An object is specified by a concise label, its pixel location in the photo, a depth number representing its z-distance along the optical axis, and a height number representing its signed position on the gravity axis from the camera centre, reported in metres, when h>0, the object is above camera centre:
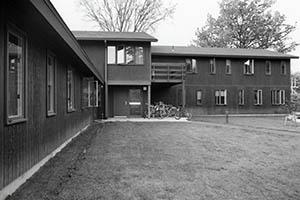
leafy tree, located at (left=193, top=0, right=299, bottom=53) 37.44 +9.14
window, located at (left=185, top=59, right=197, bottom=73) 21.84 +2.58
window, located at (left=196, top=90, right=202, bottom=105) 22.15 +0.25
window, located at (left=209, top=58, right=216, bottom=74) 22.36 +2.63
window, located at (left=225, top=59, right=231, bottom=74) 22.83 +2.57
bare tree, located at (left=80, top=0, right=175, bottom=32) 31.77 +9.38
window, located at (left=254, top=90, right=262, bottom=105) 23.47 +0.25
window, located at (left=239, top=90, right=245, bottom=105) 23.11 +0.25
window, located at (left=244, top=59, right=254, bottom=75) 23.22 +2.59
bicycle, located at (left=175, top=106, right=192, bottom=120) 18.21 -0.86
